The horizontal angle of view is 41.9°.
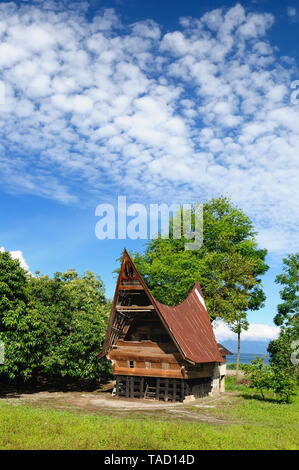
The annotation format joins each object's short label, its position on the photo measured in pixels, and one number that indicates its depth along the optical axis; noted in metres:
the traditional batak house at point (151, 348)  24.06
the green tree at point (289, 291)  40.62
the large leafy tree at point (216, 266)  38.44
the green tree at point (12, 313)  22.42
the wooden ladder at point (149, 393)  25.29
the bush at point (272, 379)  24.58
